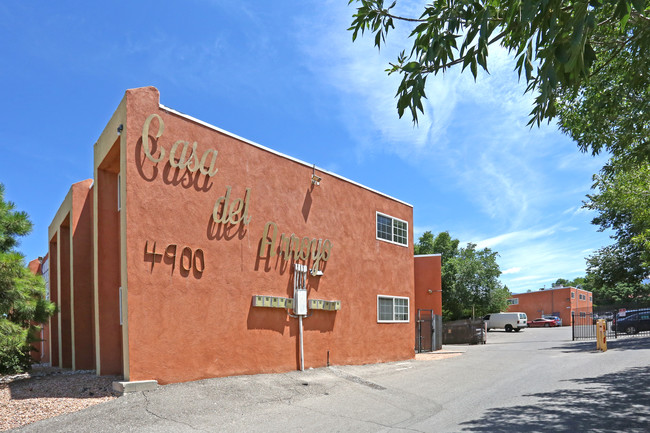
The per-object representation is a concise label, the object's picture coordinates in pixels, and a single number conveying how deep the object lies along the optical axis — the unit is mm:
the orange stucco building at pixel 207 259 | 10727
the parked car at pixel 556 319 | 48797
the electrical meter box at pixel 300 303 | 14047
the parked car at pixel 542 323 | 48406
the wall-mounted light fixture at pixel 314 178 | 15477
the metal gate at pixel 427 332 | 23016
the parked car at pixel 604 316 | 29059
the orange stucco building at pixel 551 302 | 54844
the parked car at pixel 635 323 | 27188
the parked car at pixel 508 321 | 42188
